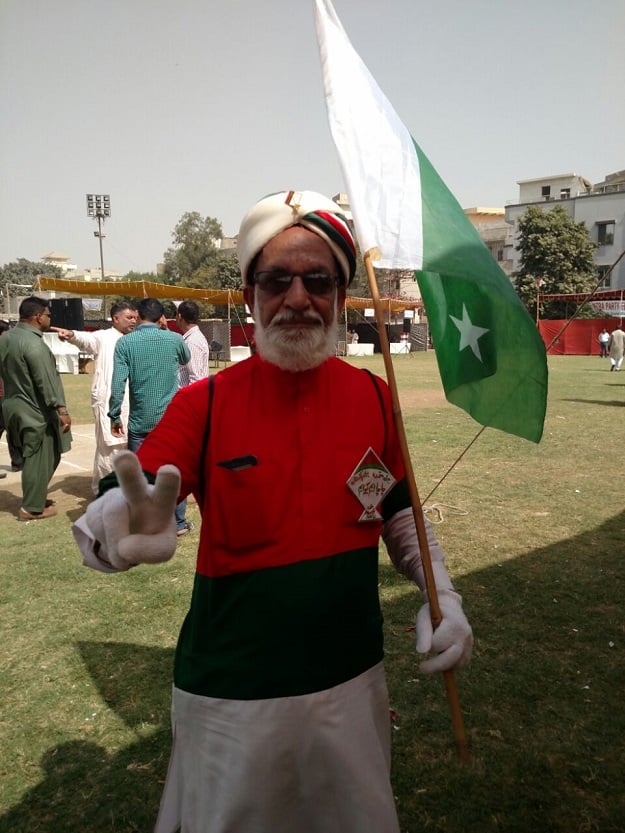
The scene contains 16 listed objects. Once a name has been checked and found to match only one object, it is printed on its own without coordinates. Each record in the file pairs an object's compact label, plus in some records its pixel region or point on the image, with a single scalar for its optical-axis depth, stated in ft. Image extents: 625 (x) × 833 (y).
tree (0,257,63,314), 324.41
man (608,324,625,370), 77.61
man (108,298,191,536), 18.95
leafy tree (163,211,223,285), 231.91
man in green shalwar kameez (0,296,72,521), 21.17
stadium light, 163.02
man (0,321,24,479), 23.06
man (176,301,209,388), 22.29
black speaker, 88.53
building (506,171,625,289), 165.07
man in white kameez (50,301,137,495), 22.33
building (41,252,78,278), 429.87
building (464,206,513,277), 199.72
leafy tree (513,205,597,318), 147.84
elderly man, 5.30
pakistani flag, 6.15
